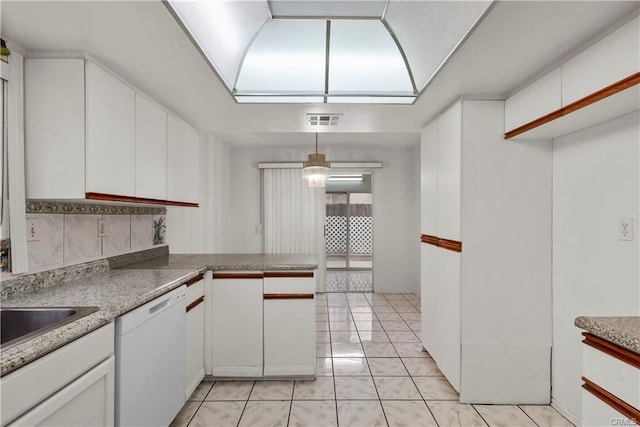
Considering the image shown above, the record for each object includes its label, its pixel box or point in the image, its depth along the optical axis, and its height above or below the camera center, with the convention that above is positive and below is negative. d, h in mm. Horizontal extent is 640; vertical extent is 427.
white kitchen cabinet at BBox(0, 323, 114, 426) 966 -610
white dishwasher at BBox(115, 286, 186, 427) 1474 -792
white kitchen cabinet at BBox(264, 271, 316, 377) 2547 -898
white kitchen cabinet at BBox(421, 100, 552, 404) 2273 -363
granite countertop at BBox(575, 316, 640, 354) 1067 -428
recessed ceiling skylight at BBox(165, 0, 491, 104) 1599 +995
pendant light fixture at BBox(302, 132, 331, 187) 3268 +449
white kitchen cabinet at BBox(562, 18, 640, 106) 1352 +696
